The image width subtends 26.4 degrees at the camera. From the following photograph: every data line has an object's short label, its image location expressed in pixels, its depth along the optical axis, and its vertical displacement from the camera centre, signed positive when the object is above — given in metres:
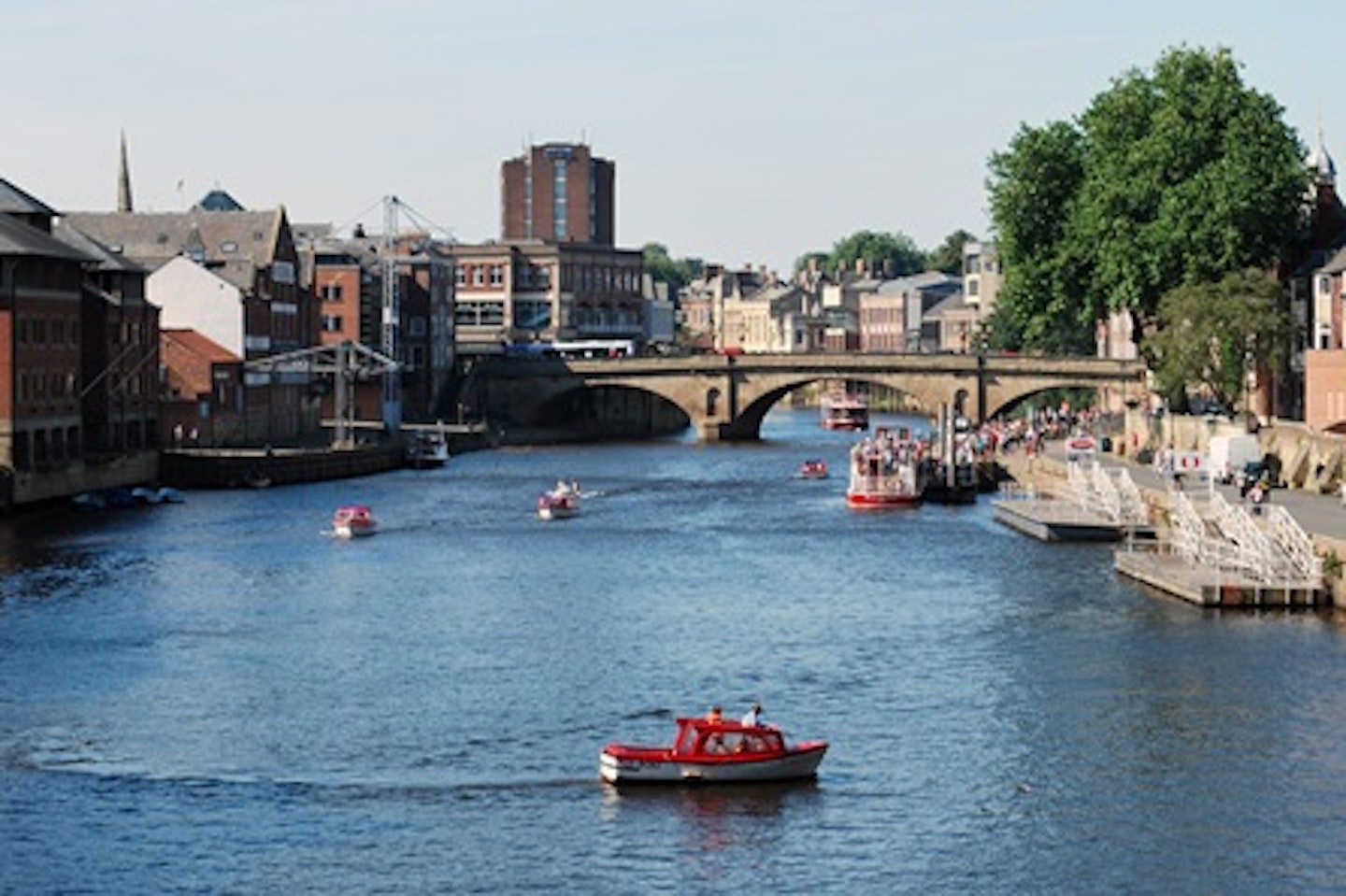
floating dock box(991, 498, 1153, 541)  106.00 -4.18
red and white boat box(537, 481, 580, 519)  119.44 -3.91
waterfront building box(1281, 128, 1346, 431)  123.25 +4.69
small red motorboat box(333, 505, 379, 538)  109.00 -4.25
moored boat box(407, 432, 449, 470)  159.88 -2.28
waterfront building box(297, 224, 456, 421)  185.88 +7.36
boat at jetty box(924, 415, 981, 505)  130.50 -2.83
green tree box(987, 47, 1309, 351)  137.88 +10.72
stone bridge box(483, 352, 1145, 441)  181.25 +2.14
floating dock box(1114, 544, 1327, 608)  80.81 -5.04
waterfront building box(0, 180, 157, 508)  117.38 +2.24
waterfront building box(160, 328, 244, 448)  147.75 +1.17
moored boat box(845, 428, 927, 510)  125.56 -2.92
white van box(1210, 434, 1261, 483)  112.88 -1.71
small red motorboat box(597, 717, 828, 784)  56.59 -6.85
